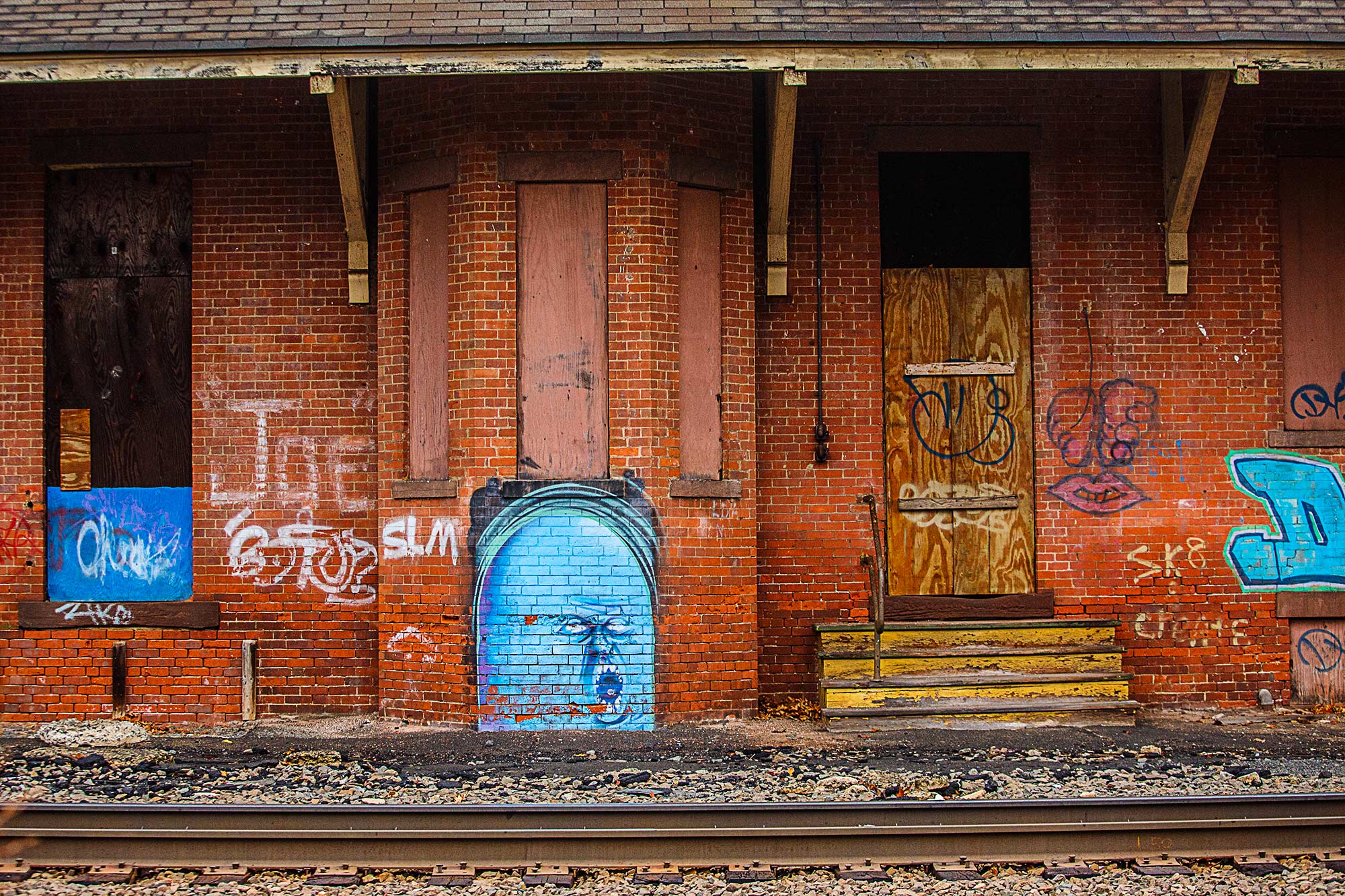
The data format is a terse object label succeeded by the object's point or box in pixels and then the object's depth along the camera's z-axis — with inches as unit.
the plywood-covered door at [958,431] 405.4
